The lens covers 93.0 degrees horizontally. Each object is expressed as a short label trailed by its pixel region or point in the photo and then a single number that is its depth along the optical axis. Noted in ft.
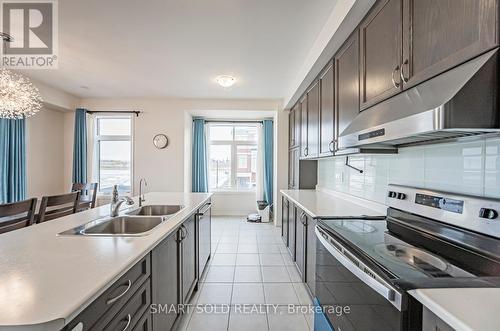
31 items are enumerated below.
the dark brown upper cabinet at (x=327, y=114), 7.55
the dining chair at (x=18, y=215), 5.62
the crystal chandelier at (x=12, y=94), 8.56
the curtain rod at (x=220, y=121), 19.57
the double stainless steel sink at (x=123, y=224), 5.23
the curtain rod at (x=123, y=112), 16.25
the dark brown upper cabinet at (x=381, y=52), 4.31
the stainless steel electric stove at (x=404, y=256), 2.64
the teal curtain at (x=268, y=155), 18.83
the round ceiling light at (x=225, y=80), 11.44
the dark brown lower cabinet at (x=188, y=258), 6.15
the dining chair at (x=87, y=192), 9.63
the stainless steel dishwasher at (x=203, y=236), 7.95
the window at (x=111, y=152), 17.06
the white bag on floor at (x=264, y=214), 17.79
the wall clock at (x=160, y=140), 16.31
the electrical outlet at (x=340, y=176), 9.16
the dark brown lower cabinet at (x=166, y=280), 4.37
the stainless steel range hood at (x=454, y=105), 2.73
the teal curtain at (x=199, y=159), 18.56
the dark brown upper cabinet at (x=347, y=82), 5.96
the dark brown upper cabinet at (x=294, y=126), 12.85
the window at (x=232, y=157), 20.13
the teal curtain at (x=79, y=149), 15.75
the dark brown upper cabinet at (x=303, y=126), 11.05
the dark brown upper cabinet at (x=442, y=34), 2.72
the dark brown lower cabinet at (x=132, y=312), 3.05
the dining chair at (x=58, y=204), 7.03
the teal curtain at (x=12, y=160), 12.05
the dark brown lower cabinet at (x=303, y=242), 6.95
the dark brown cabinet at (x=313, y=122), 9.22
